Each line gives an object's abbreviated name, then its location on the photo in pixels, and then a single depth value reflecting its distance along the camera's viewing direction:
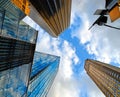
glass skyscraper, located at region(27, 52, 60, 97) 40.02
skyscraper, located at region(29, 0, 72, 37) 46.49
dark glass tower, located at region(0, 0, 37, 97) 17.79
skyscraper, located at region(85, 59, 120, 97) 54.78
